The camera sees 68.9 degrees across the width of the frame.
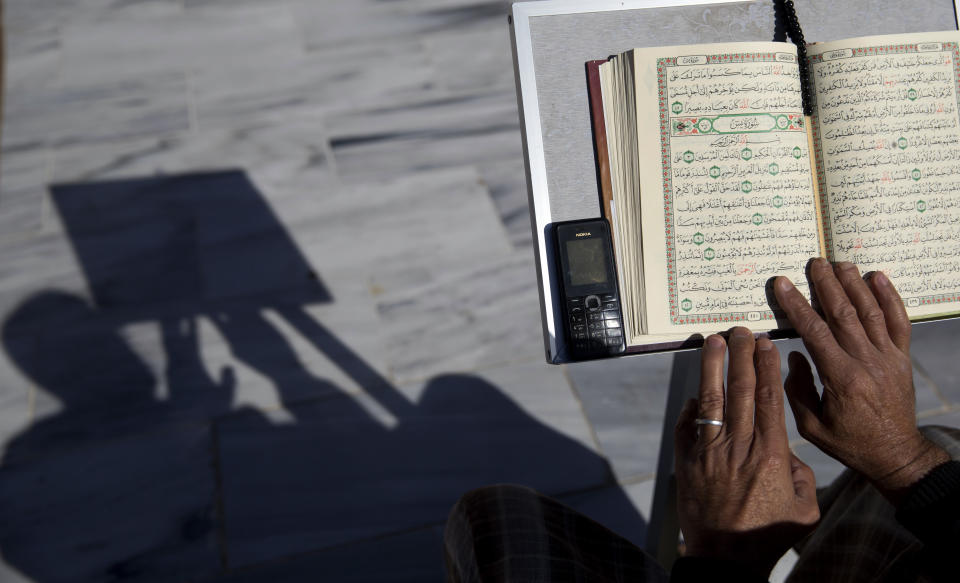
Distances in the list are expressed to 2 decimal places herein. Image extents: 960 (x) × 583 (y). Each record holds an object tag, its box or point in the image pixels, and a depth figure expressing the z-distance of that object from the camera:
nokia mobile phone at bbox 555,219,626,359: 0.77
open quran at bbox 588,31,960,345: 0.77
